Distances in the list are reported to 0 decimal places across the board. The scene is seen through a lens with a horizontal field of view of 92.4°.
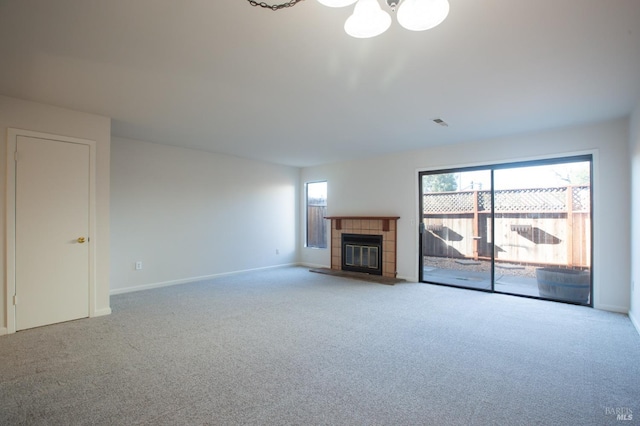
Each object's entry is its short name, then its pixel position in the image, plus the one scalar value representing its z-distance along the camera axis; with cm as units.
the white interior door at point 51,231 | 318
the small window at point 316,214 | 713
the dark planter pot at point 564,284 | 412
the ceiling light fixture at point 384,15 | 146
